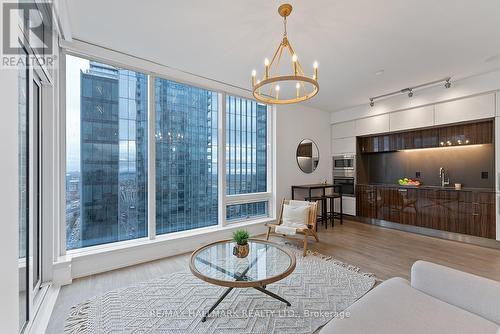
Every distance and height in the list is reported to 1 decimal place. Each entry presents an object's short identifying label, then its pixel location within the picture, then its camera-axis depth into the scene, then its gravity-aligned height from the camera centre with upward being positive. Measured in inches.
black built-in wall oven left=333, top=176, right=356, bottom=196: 219.7 -16.7
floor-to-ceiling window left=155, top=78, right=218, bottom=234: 139.4 +7.5
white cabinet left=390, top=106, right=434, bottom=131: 171.0 +37.4
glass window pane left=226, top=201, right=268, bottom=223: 171.8 -34.0
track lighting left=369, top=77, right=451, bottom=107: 151.4 +56.6
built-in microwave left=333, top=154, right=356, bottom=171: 220.4 +5.2
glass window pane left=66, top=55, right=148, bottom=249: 112.2 +8.2
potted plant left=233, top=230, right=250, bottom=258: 90.4 -29.7
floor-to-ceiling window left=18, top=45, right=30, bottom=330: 70.3 -6.7
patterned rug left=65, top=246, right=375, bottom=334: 73.3 -50.1
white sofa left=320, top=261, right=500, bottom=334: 48.8 -33.8
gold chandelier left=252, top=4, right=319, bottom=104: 82.1 +57.9
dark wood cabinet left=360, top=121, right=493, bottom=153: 155.9 +22.3
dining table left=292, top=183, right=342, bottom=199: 194.5 -16.9
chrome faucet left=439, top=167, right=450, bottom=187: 179.3 -8.5
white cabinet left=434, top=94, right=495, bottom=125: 145.0 +37.9
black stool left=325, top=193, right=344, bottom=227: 206.5 -41.1
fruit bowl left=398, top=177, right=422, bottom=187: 190.8 -13.1
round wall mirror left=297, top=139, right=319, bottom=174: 210.5 +10.9
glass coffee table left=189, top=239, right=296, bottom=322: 71.8 -35.0
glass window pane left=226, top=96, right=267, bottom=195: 171.9 +17.0
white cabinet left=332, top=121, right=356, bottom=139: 220.2 +37.0
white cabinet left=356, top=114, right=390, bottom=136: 196.1 +37.2
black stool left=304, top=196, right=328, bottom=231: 196.2 -36.6
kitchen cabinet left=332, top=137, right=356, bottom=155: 220.7 +21.6
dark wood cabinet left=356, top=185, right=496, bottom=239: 148.2 -30.9
